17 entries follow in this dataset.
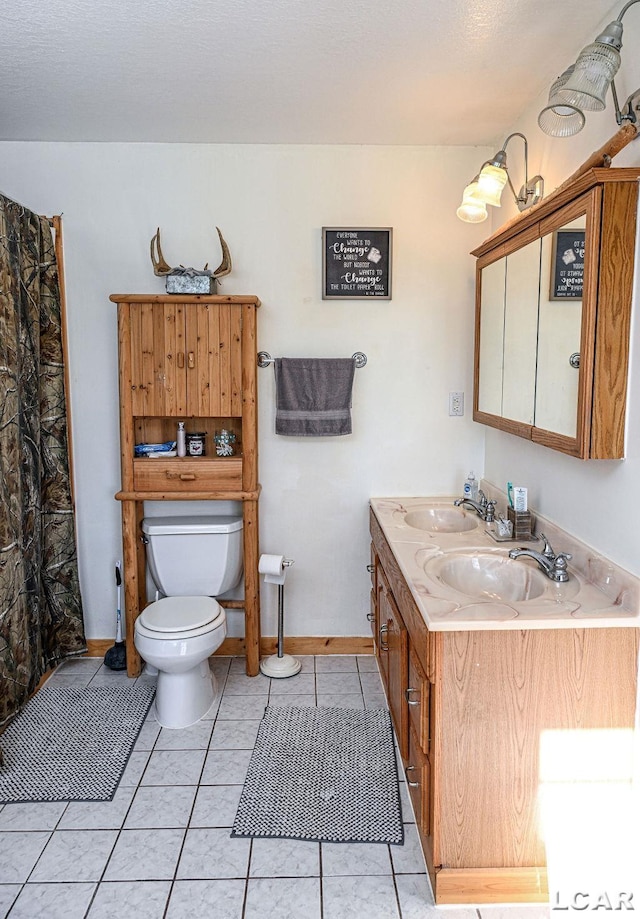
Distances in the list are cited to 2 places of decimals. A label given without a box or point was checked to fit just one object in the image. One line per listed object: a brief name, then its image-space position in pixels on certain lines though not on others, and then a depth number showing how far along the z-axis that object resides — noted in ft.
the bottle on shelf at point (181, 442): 9.50
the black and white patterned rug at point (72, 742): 7.11
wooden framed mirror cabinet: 5.41
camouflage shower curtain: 8.01
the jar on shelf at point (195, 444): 9.56
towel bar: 9.67
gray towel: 9.48
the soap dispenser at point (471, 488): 9.39
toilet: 8.10
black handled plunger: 9.73
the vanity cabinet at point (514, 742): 5.32
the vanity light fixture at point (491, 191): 7.20
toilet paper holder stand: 9.58
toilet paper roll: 9.37
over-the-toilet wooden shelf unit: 9.05
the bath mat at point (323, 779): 6.44
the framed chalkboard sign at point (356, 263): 9.45
